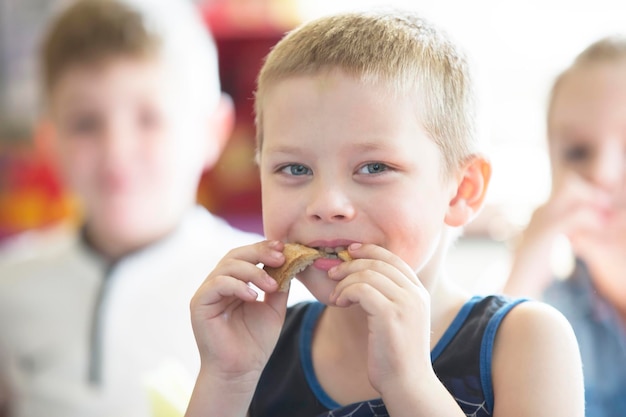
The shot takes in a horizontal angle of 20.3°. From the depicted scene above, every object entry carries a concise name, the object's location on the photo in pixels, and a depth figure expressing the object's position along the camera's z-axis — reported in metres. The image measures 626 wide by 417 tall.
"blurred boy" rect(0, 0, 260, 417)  1.51
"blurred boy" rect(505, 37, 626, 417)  1.25
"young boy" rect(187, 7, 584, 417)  1.05
